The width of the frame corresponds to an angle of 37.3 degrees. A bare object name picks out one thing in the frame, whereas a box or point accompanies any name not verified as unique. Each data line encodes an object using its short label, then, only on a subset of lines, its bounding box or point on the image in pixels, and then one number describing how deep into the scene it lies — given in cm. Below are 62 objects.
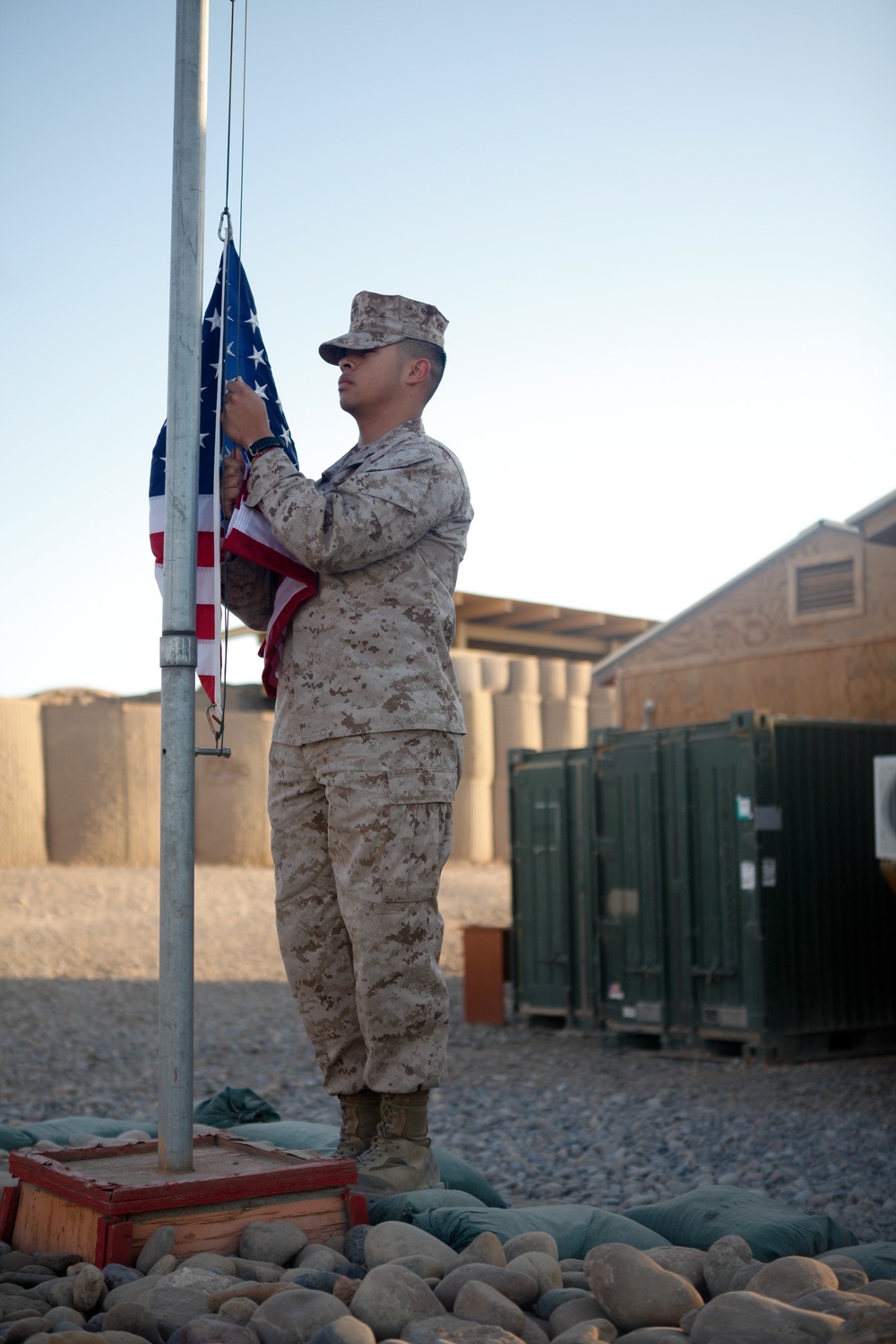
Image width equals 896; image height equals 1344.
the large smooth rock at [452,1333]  193
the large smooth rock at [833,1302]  203
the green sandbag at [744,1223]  281
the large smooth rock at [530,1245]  252
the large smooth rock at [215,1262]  234
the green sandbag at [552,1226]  268
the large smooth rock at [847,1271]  230
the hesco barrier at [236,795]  1609
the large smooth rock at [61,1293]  223
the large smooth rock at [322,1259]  241
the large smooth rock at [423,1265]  231
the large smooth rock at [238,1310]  208
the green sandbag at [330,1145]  341
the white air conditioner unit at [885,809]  662
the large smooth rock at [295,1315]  198
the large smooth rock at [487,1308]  208
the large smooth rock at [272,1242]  247
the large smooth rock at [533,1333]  205
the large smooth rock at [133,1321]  202
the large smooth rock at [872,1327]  176
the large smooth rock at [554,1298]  226
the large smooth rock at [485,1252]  241
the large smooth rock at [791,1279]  219
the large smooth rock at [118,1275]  227
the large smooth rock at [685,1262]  242
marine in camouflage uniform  289
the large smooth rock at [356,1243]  252
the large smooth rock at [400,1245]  245
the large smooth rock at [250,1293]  217
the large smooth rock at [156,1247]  237
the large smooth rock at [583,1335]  200
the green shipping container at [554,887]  885
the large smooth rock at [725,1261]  237
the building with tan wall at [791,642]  970
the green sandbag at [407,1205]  274
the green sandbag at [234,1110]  428
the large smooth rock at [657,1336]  199
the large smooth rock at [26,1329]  198
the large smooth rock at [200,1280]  223
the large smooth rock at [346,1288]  220
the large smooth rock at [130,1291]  219
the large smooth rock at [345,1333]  187
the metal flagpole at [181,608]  262
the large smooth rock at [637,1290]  215
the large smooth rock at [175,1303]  212
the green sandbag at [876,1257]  256
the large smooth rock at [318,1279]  225
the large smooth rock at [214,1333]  193
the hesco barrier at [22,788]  1459
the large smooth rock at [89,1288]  220
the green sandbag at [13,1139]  392
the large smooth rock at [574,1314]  215
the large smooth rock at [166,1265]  232
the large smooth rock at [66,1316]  209
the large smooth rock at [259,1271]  235
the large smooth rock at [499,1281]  223
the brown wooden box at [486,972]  956
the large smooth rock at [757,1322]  190
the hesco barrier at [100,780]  1504
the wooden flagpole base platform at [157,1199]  241
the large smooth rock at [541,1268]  233
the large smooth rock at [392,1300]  206
